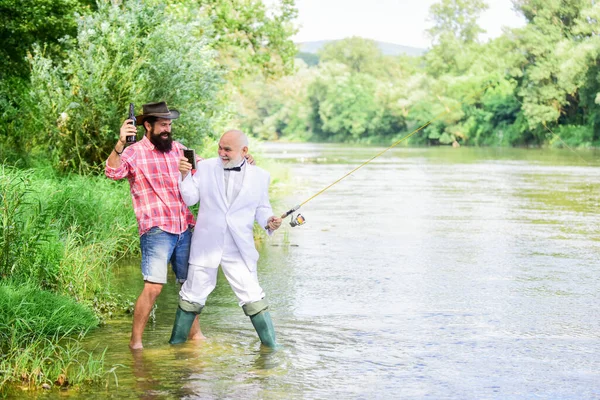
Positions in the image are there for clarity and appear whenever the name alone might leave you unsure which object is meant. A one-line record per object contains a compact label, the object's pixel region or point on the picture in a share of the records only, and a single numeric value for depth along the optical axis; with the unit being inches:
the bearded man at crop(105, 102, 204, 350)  285.4
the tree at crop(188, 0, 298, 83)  1063.6
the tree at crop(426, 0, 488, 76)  5280.5
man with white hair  284.4
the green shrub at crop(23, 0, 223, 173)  566.9
